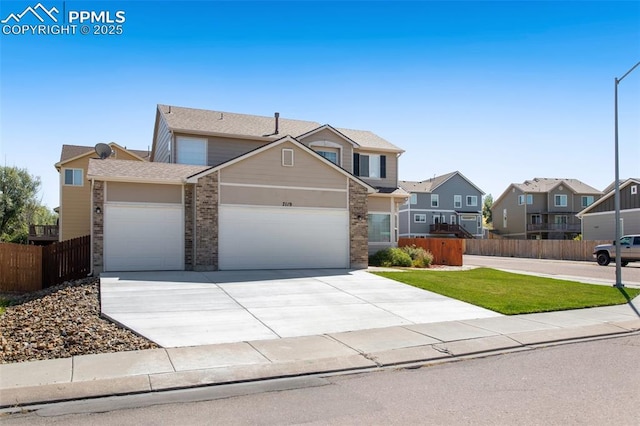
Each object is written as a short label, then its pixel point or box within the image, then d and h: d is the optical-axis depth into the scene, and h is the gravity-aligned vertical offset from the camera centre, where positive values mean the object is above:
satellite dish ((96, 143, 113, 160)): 24.33 +3.66
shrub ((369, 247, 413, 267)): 24.12 -1.83
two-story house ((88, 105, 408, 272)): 18.55 +0.39
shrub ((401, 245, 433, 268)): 24.60 -1.83
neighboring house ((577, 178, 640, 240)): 39.71 +0.50
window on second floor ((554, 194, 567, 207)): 63.50 +2.72
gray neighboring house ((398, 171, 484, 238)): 60.81 +1.61
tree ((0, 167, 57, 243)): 42.97 +2.06
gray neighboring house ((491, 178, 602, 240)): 62.91 +1.80
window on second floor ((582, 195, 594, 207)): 64.50 +2.81
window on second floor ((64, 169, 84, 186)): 31.09 +2.97
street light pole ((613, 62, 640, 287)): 17.81 +1.14
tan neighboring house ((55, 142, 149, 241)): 30.20 +1.72
